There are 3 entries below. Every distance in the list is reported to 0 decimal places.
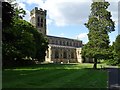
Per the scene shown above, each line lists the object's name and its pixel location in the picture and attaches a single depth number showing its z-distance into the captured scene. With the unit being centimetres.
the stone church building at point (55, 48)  3893
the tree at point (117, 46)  2305
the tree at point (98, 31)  1758
